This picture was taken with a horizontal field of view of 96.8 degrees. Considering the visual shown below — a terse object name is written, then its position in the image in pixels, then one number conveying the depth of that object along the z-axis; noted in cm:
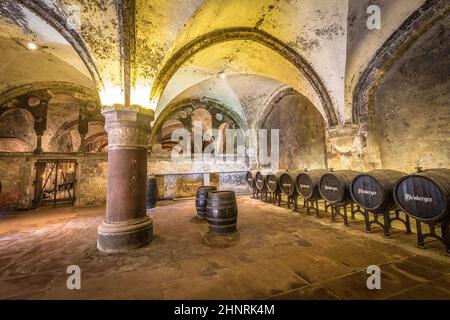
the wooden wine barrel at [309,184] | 493
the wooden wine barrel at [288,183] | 565
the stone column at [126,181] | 331
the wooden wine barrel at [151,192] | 657
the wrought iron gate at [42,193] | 720
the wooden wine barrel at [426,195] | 267
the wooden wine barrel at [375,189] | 345
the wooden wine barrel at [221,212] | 378
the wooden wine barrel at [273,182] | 649
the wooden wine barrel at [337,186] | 417
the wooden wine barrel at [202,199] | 490
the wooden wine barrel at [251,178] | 817
